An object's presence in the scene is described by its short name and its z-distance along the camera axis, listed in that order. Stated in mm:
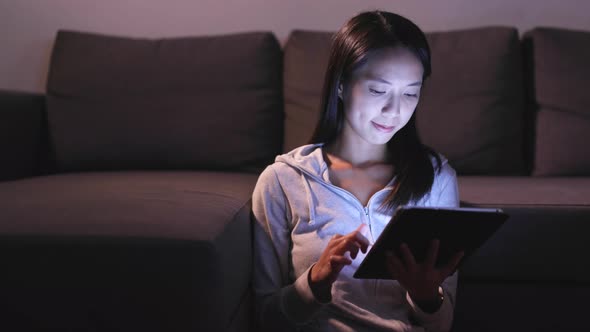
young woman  907
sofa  1094
